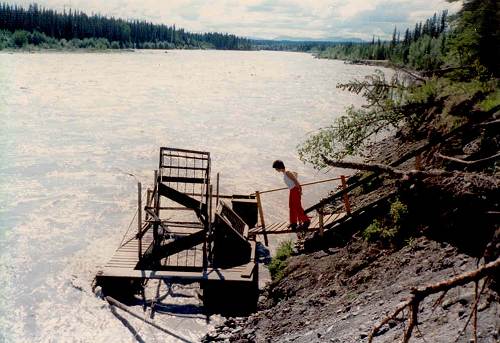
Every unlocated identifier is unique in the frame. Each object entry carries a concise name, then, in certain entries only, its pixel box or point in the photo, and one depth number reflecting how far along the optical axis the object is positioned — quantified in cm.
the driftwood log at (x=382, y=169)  595
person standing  1325
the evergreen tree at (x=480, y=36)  1902
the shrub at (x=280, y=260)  1461
